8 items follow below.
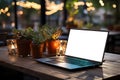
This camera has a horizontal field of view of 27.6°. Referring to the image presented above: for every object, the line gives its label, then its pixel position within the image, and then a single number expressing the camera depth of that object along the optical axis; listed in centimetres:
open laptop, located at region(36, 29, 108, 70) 188
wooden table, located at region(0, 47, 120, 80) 158
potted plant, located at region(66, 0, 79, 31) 577
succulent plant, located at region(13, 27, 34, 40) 229
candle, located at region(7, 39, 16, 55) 239
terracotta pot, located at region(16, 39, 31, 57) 228
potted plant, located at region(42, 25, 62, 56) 226
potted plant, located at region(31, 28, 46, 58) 215
